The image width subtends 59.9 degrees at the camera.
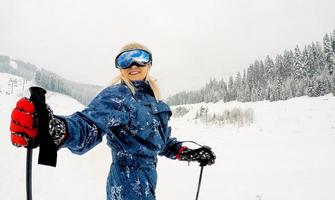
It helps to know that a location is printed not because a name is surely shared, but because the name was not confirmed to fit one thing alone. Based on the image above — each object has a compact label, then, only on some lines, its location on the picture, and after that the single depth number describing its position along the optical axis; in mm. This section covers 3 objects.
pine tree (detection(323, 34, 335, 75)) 64125
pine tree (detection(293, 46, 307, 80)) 74750
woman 1432
